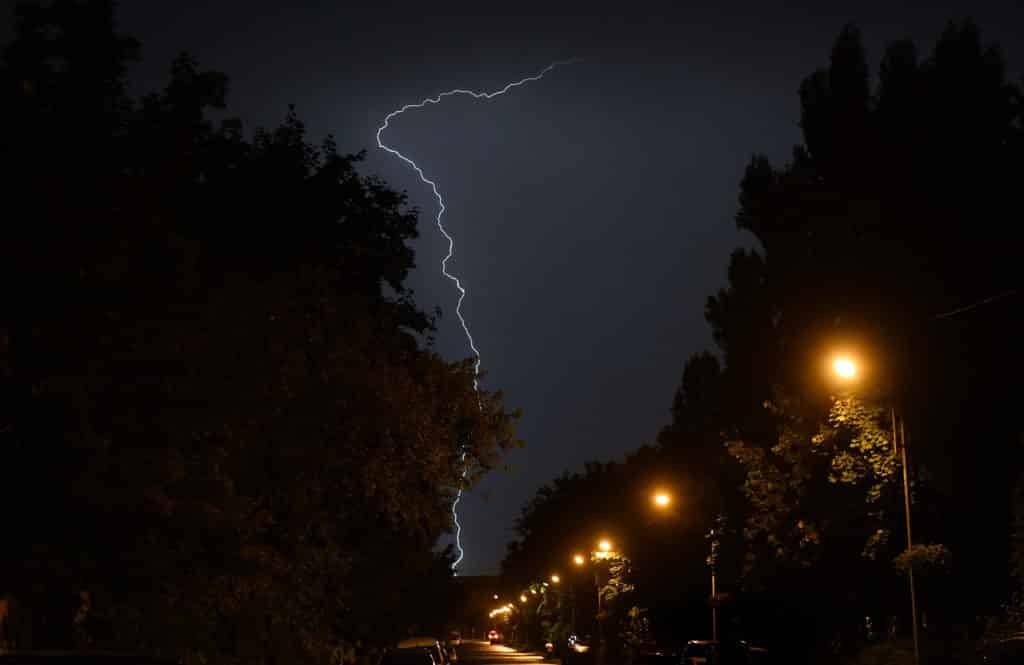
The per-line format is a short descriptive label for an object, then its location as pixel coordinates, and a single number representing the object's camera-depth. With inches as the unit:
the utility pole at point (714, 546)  1666.8
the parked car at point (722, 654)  1429.6
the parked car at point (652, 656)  1757.3
